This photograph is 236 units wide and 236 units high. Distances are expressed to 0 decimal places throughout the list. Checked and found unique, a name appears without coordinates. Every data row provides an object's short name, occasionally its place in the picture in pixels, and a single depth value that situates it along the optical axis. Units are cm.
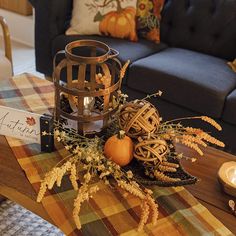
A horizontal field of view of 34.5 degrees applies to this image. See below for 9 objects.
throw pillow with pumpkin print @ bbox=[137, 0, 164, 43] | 243
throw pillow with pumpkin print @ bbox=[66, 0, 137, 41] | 239
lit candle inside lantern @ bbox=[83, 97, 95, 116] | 129
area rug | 157
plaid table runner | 102
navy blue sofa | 201
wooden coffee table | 110
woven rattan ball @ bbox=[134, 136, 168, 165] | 112
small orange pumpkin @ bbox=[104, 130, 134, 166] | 115
